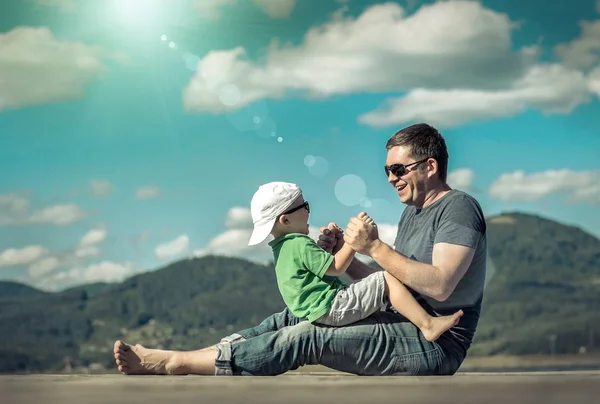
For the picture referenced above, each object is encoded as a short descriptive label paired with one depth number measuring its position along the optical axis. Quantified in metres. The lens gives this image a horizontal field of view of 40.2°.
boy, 6.23
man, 6.19
